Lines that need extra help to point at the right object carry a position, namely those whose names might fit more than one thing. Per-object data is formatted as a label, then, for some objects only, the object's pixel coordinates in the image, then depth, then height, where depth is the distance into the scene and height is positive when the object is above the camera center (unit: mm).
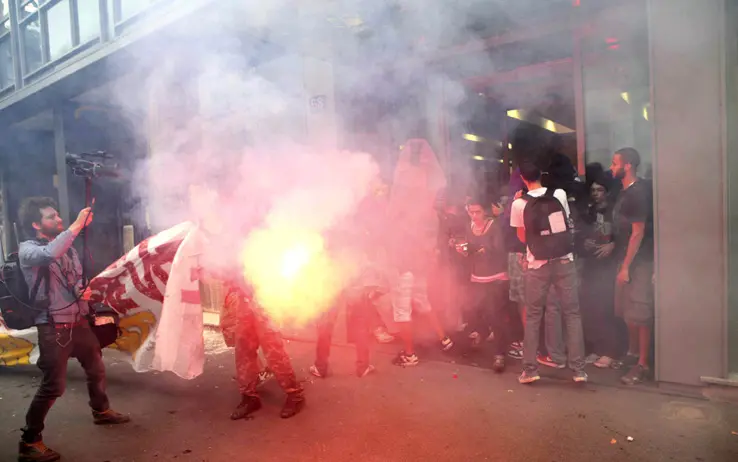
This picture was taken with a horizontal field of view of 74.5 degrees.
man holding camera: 3004 -596
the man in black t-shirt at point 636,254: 3688 -435
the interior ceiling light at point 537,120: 4855 +849
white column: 3186 +52
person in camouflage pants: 3398 -1002
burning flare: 3592 -467
